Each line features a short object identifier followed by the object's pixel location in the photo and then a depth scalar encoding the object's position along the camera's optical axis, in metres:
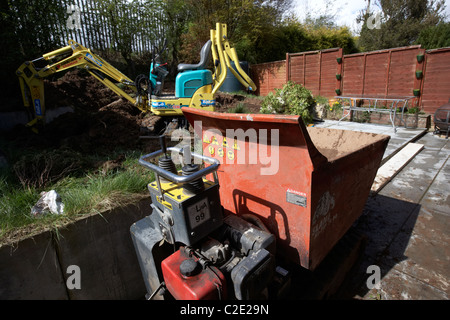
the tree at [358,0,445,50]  20.94
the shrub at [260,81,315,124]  7.06
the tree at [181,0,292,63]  12.58
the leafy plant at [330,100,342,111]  9.65
